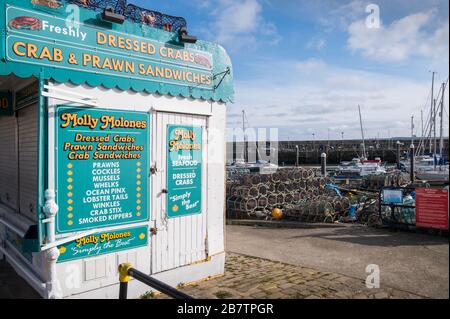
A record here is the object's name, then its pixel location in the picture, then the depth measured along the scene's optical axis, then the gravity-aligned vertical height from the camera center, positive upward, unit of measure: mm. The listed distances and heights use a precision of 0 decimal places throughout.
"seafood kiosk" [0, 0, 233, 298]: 4855 +205
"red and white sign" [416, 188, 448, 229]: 8844 -1111
